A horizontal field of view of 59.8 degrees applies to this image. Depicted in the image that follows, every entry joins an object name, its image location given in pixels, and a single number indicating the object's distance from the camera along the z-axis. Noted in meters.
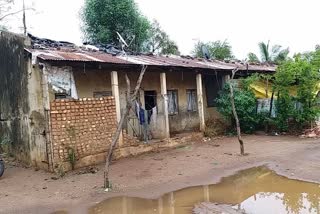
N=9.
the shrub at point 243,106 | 11.21
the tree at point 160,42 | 20.74
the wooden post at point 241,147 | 8.38
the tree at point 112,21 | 17.66
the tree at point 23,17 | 14.37
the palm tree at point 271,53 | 20.02
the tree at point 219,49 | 22.12
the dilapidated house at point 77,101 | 7.48
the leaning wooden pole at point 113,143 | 6.04
